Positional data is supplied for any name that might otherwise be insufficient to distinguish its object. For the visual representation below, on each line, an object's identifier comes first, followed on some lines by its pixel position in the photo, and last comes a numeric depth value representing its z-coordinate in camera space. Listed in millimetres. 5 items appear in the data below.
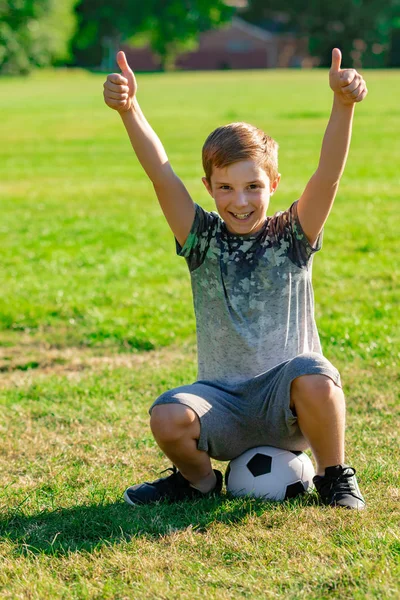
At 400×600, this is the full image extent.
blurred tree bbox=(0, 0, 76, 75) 70625
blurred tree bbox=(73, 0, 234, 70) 90250
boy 3764
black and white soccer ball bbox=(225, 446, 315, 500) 3881
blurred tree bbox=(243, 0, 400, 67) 83875
